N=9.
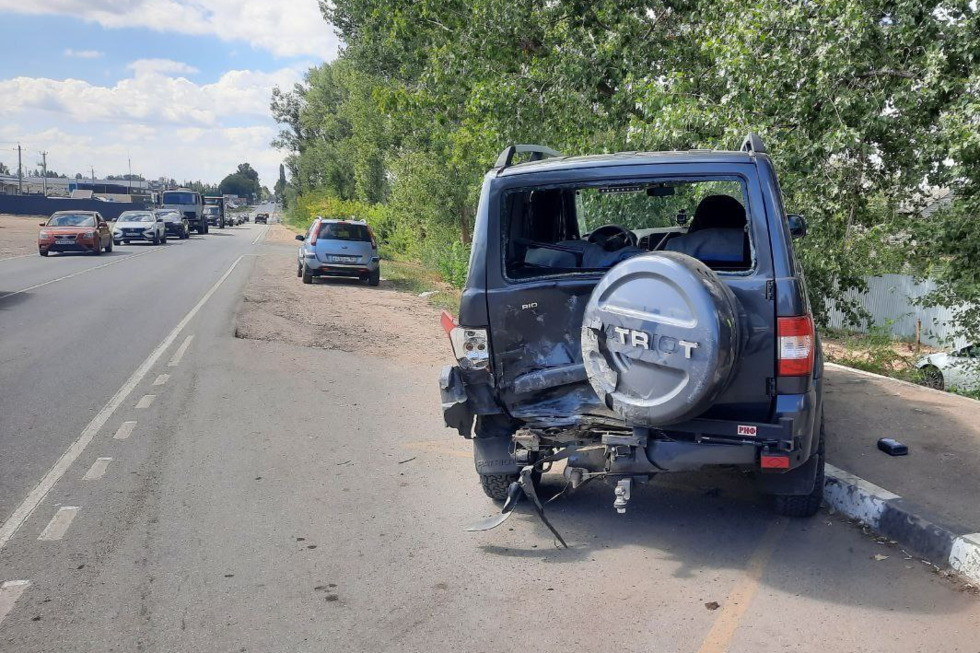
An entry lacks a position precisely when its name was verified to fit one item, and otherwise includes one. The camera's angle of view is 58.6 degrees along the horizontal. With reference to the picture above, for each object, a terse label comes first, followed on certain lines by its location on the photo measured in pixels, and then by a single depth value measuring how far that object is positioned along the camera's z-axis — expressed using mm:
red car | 30688
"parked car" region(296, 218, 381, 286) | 22641
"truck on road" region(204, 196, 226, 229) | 74688
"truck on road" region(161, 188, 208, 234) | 57312
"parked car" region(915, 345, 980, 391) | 10508
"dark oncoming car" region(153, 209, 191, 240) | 49688
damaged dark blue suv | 4285
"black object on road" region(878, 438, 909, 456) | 6246
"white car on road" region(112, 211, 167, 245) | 41094
